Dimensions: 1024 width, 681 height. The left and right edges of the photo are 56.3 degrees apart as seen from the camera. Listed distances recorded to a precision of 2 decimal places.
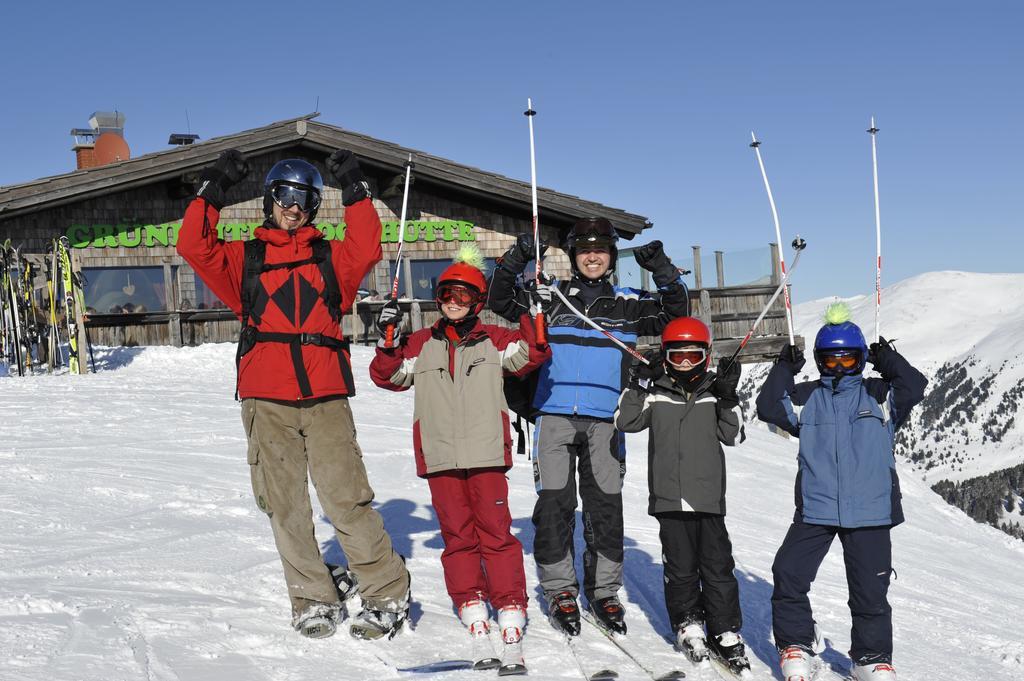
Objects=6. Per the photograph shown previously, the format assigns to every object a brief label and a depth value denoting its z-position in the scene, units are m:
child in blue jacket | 4.42
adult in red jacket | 4.45
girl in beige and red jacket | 4.59
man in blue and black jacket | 4.93
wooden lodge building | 17.02
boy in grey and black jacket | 4.58
